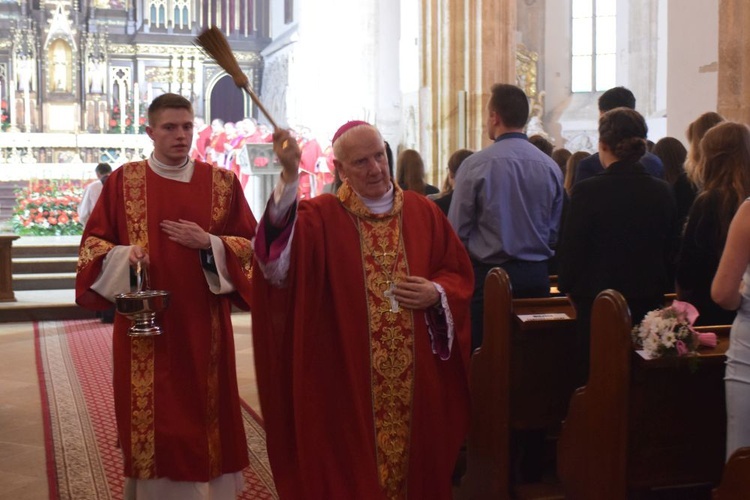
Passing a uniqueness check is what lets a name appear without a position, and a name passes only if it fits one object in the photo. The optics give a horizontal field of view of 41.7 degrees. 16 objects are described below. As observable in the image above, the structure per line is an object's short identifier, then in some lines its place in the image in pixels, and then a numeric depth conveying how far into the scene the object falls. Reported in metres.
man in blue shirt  4.42
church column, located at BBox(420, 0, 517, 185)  9.90
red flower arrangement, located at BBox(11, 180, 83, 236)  16.59
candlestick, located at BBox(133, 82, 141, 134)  22.28
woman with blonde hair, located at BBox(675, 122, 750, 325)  3.67
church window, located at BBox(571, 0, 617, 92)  17.16
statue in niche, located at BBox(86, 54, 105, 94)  22.94
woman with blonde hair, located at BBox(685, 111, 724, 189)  4.45
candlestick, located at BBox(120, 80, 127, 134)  21.89
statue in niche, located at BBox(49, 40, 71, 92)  22.67
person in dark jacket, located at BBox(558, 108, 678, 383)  3.86
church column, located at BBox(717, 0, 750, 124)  6.45
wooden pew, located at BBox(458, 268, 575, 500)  3.95
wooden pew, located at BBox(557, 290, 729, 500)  3.20
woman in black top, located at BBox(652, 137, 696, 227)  5.41
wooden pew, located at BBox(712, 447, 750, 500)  2.21
